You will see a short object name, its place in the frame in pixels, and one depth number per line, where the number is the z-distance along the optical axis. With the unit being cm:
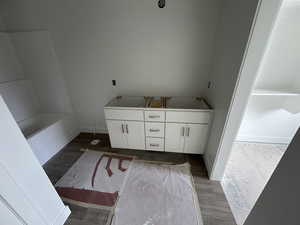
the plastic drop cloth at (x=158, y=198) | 133
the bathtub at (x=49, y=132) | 195
